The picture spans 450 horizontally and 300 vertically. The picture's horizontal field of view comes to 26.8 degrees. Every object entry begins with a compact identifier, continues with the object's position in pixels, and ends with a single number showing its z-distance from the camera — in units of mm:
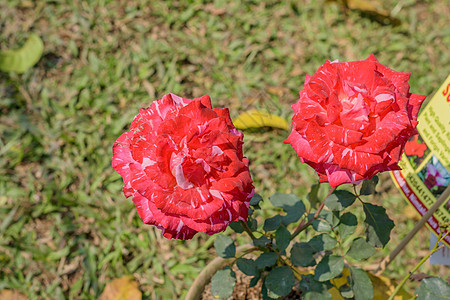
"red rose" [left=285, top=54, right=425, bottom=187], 564
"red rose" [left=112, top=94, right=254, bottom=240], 558
